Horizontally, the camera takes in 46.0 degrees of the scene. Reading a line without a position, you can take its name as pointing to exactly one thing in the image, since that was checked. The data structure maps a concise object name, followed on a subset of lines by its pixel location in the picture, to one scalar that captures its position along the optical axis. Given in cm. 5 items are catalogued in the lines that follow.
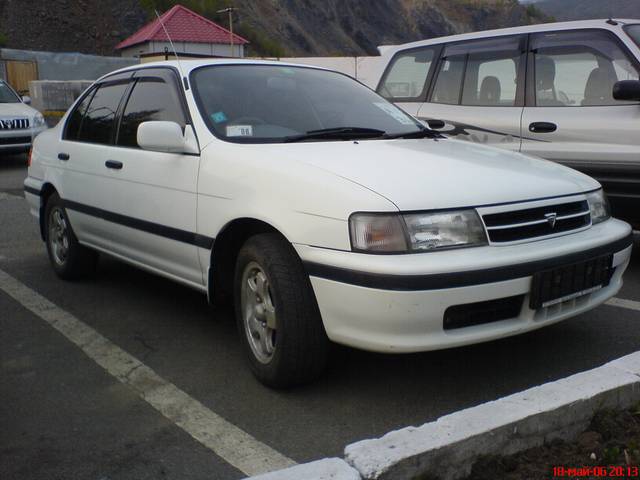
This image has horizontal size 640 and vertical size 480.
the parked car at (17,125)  1308
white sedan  307
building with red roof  4497
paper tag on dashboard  396
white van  532
